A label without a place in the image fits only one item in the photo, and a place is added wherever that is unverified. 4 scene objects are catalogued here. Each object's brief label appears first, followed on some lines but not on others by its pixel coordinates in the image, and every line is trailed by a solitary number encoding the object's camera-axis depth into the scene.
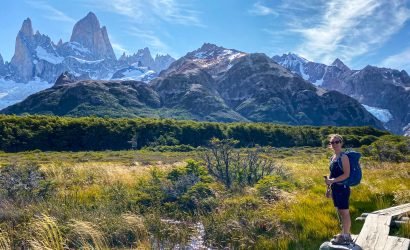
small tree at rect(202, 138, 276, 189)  19.41
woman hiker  8.94
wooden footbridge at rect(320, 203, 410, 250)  8.27
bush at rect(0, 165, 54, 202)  14.77
